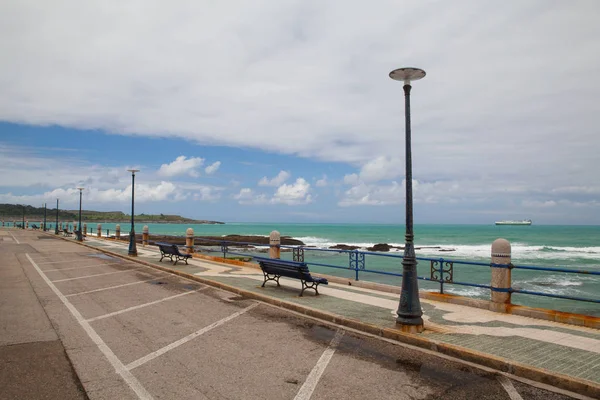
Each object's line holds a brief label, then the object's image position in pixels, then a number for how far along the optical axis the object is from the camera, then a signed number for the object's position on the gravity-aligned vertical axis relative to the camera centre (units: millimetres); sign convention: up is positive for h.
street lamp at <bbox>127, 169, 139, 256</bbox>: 23531 -996
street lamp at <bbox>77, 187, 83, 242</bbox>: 38559 -1719
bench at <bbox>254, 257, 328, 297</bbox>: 11211 -1433
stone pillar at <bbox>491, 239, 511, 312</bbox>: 9281 -1263
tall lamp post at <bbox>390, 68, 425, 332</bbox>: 7660 -797
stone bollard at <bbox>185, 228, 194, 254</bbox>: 23469 -1274
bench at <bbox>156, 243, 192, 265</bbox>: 18909 -1473
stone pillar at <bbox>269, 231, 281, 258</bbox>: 16781 -987
